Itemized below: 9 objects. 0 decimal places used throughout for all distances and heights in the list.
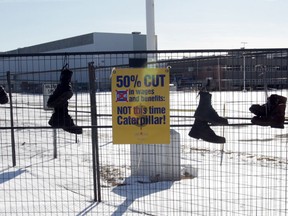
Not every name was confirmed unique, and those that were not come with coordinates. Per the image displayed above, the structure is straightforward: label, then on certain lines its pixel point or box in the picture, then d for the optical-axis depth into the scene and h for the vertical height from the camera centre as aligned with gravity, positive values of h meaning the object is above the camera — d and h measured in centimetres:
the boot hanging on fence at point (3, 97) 509 -10
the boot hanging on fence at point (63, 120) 488 -42
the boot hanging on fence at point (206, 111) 473 -32
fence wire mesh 500 -177
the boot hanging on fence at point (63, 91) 475 -3
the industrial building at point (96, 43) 5819 +777
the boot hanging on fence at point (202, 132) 481 -59
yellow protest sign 449 -23
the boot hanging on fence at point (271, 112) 465 -33
